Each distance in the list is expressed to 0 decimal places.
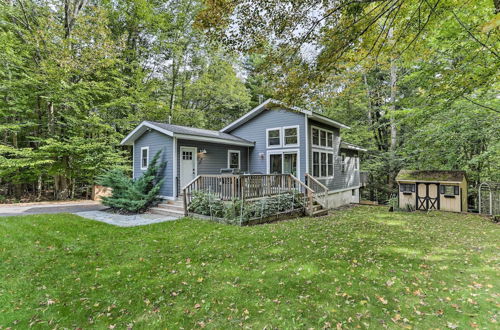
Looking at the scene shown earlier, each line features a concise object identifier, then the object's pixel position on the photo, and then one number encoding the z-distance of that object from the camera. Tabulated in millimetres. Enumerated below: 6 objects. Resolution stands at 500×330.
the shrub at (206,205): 7912
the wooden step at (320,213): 9559
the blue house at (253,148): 10424
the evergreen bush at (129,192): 9370
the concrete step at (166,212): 8898
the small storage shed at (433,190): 10258
